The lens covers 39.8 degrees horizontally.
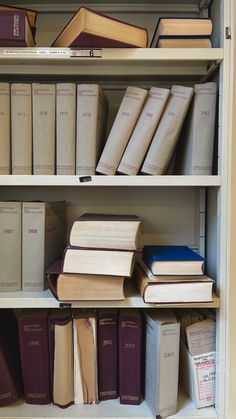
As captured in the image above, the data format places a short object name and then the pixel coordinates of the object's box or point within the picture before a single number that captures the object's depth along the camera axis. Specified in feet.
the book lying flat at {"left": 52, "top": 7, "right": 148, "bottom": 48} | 2.62
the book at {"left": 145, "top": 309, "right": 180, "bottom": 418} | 2.86
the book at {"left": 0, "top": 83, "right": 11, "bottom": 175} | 2.96
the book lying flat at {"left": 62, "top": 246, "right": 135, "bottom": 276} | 2.74
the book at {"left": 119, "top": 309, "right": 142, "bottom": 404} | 3.07
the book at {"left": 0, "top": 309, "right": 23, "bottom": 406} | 3.09
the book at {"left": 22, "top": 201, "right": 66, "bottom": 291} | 2.98
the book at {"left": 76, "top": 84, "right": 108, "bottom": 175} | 2.91
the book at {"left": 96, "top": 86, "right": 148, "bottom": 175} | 2.94
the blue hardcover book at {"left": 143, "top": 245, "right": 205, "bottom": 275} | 2.82
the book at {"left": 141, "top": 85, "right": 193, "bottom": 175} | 2.92
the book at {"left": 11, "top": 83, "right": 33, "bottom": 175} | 2.96
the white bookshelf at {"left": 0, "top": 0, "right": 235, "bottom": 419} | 2.84
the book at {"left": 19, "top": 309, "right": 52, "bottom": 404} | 3.05
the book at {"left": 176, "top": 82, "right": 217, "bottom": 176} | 2.94
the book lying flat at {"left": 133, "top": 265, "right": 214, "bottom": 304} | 2.78
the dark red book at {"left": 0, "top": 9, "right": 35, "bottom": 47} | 2.71
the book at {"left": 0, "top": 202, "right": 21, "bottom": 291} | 3.00
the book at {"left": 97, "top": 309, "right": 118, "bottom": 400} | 3.12
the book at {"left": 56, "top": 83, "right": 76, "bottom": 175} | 2.94
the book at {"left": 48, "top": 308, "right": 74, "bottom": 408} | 3.01
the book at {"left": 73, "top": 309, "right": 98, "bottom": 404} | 3.07
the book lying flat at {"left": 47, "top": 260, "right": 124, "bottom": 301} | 2.78
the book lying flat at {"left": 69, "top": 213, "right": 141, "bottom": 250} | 2.76
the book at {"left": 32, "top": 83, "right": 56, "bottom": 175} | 2.96
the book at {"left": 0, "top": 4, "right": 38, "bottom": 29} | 3.13
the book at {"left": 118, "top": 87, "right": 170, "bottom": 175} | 2.92
